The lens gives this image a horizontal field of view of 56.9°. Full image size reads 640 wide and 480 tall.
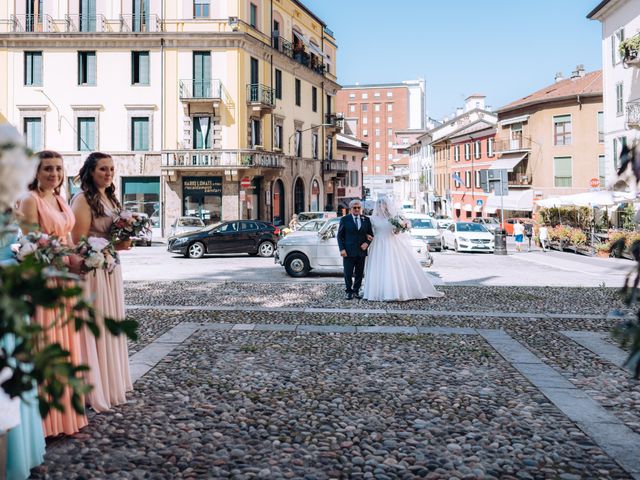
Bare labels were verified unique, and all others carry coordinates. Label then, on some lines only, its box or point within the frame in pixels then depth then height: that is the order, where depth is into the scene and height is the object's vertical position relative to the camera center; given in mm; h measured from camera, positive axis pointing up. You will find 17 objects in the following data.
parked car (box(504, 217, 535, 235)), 43381 -559
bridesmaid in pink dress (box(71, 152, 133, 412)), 4645 -450
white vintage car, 15898 -948
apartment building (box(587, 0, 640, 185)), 27984 +7481
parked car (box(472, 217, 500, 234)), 42138 -251
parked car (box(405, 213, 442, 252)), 27305 -629
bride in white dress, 11359 -924
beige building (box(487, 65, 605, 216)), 41906 +5563
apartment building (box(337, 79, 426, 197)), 124188 +22013
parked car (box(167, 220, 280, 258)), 22609 -845
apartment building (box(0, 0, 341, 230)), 33500 +7220
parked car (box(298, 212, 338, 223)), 29575 +142
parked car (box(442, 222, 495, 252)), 27031 -939
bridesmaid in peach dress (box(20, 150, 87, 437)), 4055 +44
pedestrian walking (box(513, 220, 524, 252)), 33031 -865
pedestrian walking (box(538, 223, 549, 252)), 28816 -906
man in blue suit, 11516 -474
